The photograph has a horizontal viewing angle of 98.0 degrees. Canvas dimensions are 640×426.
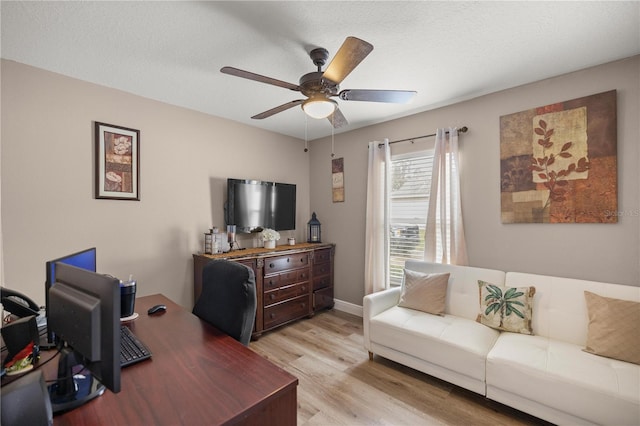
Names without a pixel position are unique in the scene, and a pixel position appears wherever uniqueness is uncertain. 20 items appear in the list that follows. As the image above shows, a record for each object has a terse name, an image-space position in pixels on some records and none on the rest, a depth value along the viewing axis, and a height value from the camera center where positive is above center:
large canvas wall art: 2.19 +0.43
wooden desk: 0.82 -0.60
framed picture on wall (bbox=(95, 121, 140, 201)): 2.52 +0.47
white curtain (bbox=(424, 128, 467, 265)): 2.89 +0.05
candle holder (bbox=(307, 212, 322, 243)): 4.19 -0.26
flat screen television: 3.37 +0.10
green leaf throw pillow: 2.21 -0.78
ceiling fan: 1.64 +0.86
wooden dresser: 3.07 -0.82
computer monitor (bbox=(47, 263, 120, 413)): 0.74 -0.35
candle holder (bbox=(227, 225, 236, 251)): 3.32 -0.26
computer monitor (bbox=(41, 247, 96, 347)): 1.19 -0.25
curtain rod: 2.87 +0.87
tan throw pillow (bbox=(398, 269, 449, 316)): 2.56 -0.76
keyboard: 1.12 -0.59
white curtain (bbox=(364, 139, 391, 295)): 3.48 -0.08
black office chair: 1.42 -0.48
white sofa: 1.58 -0.96
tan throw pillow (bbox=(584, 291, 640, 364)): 1.73 -0.76
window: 3.26 +0.07
